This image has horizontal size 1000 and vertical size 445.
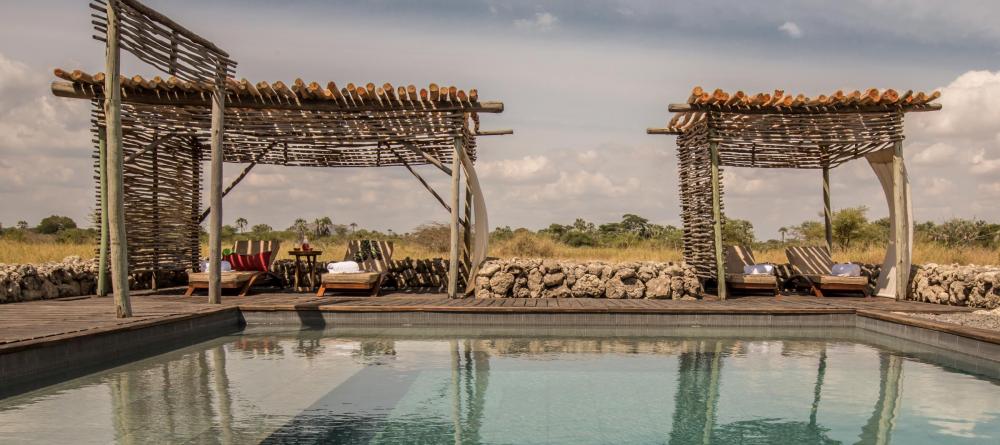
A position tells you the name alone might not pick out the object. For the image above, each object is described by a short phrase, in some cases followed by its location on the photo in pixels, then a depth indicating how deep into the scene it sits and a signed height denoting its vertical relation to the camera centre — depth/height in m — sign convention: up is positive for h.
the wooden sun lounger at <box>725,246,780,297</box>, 10.16 -0.44
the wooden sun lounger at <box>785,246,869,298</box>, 10.27 -0.38
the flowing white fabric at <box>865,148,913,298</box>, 9.69 +0.33
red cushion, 10.67 -0.07
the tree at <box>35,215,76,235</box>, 36.34 +2.01
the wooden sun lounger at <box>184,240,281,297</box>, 9.74 -0.27
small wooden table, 10.38 -0.25
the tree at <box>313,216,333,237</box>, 40.24 +1.91
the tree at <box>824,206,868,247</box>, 21.72 +0.74
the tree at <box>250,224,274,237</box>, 41.19 +1.77
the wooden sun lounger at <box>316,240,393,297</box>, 9.84 -0.24
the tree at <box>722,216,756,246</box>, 25.65 +0.65
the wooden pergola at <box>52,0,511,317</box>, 8.38 +1.92
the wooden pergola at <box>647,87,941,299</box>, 9.39 +1.66
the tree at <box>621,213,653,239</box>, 38.38 +1.52
